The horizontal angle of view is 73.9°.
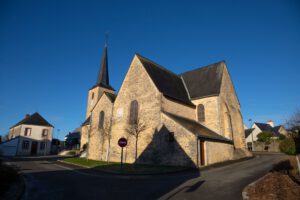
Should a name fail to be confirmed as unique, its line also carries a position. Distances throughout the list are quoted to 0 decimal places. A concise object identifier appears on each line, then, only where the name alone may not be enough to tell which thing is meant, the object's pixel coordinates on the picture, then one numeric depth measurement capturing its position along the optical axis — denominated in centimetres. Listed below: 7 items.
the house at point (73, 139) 4982
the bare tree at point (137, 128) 1856
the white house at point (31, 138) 3578
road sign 1291
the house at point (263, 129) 5000
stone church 1628
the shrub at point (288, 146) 949
